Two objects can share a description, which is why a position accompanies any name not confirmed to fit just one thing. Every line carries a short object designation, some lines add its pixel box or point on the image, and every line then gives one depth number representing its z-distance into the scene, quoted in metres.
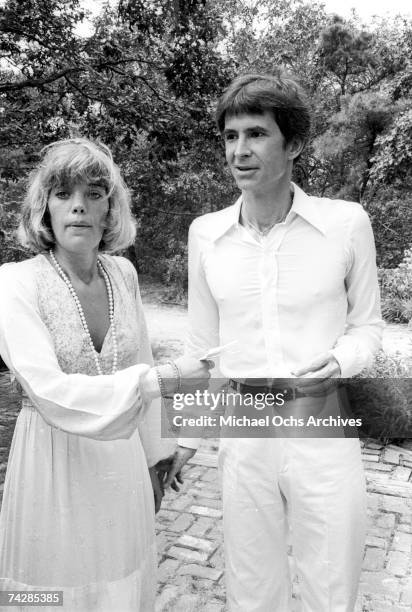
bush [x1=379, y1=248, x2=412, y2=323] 7.77
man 1.73
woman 1.52
